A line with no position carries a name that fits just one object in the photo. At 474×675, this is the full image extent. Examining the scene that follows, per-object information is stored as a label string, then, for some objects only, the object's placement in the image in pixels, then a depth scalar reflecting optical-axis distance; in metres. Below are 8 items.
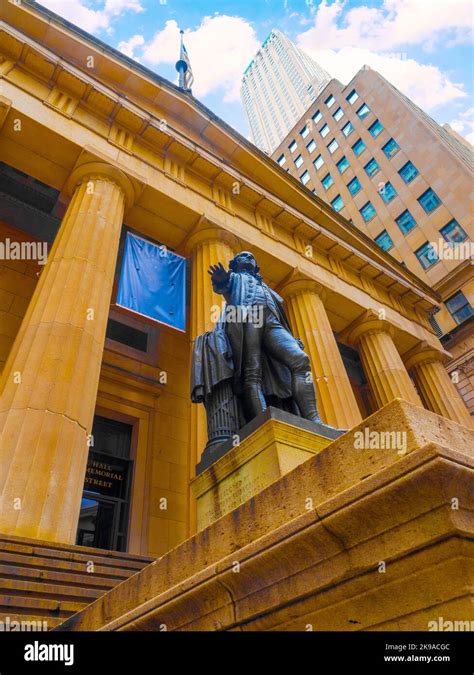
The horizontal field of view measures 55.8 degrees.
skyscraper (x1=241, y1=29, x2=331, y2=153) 111.88
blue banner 10.76
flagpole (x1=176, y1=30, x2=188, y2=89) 19.19
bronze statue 5.40
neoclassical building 7.20
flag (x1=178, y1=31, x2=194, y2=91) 19.37
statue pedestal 4.46
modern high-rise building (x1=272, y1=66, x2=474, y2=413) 26.75
